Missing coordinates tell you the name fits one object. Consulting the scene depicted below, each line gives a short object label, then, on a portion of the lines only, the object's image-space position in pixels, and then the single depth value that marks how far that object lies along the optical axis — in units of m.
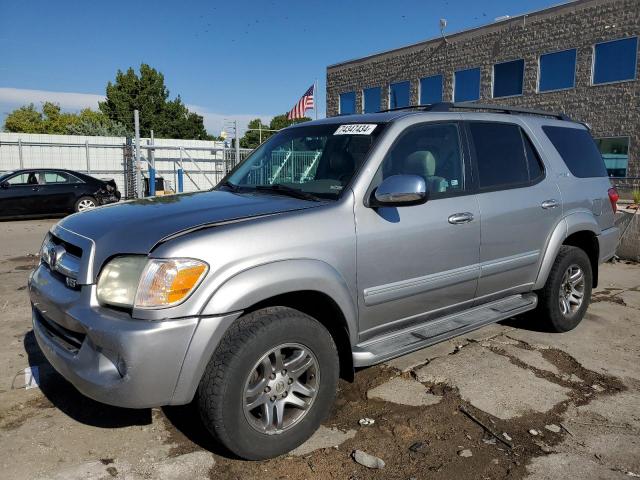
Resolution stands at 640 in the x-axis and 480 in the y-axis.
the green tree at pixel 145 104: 50.09
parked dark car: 13.39
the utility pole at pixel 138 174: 18.05
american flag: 22.50
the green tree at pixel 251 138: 78.18
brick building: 18.23
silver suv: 2.46
